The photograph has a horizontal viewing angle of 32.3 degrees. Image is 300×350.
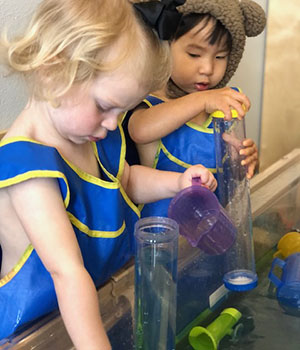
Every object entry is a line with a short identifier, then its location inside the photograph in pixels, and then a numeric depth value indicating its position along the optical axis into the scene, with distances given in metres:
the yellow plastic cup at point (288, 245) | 1.13
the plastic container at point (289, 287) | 0.97
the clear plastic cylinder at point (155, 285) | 0.70
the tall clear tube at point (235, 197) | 0.97
